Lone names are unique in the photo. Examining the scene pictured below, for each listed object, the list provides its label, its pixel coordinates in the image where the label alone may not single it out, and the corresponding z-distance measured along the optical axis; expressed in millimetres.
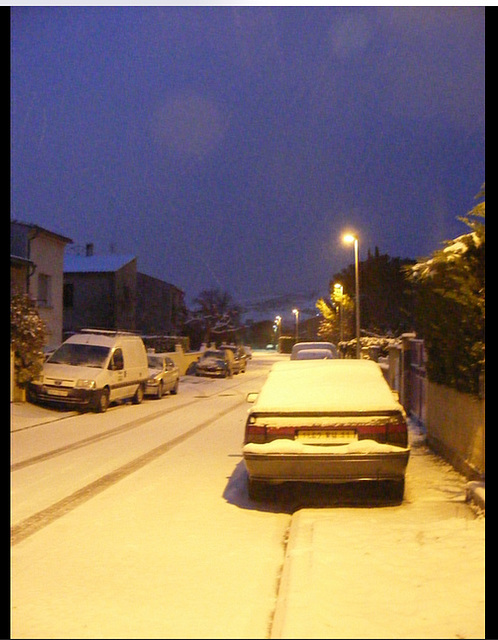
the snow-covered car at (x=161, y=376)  22328
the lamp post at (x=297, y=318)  69012
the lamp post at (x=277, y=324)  77688
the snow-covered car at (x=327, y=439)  7164
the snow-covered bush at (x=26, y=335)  7570
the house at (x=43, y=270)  16484
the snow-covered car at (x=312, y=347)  20586
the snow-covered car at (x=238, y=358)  42406
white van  9648
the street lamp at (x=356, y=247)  27364
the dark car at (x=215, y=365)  38000
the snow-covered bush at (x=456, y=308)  7285
